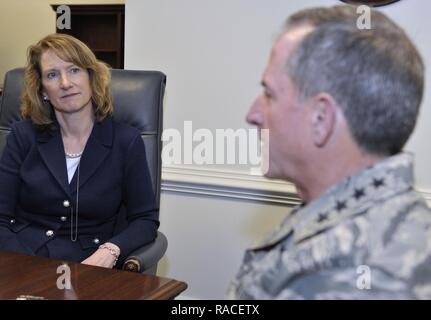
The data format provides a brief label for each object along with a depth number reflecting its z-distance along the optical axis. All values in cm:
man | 64
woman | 171
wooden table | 108
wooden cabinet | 425
